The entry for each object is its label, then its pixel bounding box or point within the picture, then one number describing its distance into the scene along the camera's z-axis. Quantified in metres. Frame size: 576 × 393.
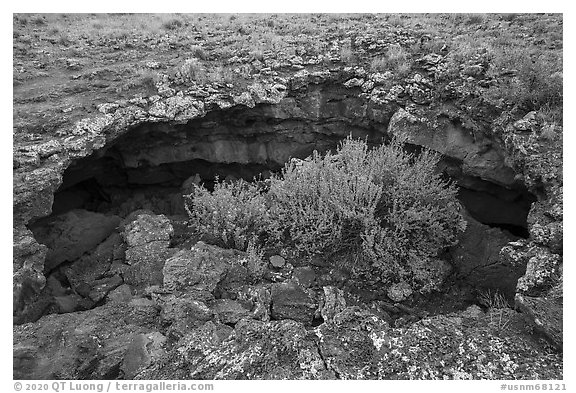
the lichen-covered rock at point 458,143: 6.57
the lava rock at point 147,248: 6.02
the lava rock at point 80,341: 4.68
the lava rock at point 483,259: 6.08
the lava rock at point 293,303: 5.30
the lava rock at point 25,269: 5.27
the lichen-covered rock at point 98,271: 6.11
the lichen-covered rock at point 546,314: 4.27
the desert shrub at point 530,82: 6.15
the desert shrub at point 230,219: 6.21
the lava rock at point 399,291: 5.75
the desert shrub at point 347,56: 8.09
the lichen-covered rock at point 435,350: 4.20
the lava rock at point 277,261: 5.89
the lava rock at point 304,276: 5.72
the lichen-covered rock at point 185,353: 4.34
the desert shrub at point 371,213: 5.88
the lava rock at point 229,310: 5.09
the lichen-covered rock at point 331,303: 5.27
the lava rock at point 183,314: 4.96
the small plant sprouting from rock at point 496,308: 4.67
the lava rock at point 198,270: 5.38
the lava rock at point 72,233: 6.54
